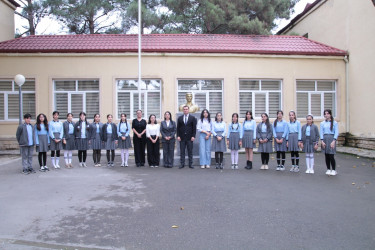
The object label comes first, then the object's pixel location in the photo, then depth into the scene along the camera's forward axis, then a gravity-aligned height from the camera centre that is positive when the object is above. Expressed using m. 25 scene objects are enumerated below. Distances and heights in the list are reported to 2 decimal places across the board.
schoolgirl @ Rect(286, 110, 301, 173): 8.58 -0.44
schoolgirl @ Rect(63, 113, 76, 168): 9.27 -0.49
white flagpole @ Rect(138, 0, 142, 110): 12.74 +3.01
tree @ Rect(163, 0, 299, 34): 20.78 +7.40
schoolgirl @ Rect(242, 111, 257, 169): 9.04 -0.35
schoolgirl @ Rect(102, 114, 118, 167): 9.70 -0.44
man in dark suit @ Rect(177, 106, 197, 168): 9.33 -0.26
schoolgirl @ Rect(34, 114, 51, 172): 8.63 -0.39
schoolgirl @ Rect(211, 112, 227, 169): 9.13 -0.46
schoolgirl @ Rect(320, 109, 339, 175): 7.99 -0.37
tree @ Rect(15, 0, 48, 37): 22.73 +8.09
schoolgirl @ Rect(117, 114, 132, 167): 9.68 -0.44
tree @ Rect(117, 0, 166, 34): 20.02 +7.00
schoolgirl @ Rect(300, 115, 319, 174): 8.30 -0.46
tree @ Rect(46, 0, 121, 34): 22.02 +7.80
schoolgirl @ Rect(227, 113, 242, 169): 9.11 -0.40
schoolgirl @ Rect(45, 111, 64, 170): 8.91 -0.26
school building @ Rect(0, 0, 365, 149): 14.24 +2.15
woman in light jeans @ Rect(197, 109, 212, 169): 9.33 -0.52
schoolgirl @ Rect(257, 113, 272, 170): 8.86 -0.43
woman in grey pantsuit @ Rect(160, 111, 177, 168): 9.41 -0.43
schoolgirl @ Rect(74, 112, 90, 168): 9.39 -0.33
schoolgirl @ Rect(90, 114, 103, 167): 9.57 -0.43
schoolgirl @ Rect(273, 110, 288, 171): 8.73 -0.40
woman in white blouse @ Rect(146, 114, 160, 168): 9.57 -0.62
